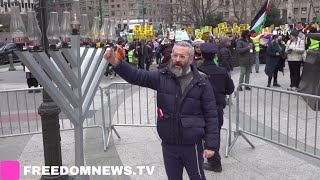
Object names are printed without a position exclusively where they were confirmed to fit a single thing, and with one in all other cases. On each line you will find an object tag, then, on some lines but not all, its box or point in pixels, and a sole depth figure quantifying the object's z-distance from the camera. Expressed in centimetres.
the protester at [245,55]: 842
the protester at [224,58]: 764
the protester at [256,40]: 1244
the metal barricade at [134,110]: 507
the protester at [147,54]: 1406
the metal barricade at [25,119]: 535
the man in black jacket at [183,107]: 264
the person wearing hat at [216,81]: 379
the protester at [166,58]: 590
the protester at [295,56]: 809
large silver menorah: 236
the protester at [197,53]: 516
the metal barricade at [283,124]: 421
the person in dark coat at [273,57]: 863
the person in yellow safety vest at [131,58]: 1362
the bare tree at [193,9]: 2525
